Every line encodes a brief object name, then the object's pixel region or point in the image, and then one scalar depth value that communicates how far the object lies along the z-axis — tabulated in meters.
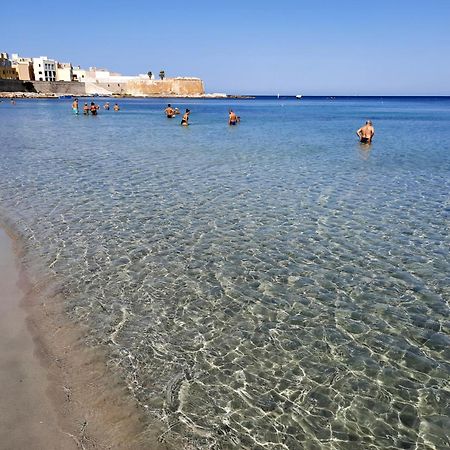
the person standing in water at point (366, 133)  29.58
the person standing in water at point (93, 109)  52.84
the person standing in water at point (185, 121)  40.74
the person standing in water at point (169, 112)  49.42
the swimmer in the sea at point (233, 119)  43.48
